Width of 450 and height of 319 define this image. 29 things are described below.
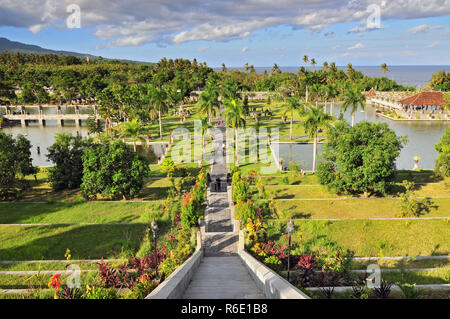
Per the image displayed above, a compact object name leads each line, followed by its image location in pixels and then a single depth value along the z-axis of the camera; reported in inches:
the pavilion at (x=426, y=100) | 2330.2
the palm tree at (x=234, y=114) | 1201.4
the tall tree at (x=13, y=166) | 928.3
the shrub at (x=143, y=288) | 361.1
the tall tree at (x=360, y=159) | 838.5
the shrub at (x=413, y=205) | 774.5
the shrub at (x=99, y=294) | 344.9
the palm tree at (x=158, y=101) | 1689.2
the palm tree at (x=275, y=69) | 5083.2
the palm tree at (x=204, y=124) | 1343.0
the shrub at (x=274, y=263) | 519.8
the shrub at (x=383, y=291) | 343.3
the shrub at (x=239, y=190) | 812.6
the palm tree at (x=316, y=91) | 2635.3
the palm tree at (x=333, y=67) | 4037.9
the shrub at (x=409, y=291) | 354.4
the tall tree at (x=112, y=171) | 880.3
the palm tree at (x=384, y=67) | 4203.5
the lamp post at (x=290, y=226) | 486.8
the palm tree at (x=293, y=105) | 1492.9
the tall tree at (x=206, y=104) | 1560.0
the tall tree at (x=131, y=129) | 1315.2
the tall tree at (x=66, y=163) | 996.6
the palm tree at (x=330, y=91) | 2139.6
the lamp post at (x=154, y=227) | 502.6
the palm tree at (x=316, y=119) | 1093.1
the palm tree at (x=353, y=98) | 1594.5
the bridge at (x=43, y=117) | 2405.3
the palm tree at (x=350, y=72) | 3868.9
